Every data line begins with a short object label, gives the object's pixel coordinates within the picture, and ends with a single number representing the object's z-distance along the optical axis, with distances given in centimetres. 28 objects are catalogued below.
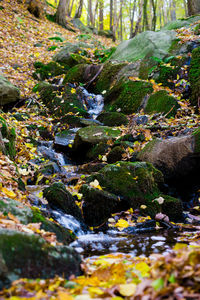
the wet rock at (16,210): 223
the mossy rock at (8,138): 450
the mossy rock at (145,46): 952
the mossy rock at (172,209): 405
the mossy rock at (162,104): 711
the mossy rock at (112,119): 753
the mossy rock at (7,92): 805
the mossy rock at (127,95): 809
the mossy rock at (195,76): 732
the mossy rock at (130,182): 407
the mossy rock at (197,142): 463
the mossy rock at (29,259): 145
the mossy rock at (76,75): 1031
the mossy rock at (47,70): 1122
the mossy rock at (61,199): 357
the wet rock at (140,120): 689
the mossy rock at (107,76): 992
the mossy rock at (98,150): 614
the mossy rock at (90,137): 644
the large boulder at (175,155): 473
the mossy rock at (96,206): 379
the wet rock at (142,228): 361
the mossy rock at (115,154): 564
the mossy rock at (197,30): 975
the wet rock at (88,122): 784
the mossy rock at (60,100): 880
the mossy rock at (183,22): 1148
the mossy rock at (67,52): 1220
